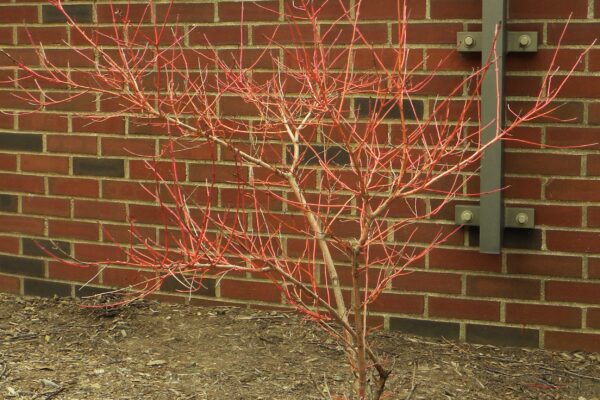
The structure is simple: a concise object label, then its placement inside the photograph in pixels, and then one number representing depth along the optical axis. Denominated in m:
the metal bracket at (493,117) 3.78
